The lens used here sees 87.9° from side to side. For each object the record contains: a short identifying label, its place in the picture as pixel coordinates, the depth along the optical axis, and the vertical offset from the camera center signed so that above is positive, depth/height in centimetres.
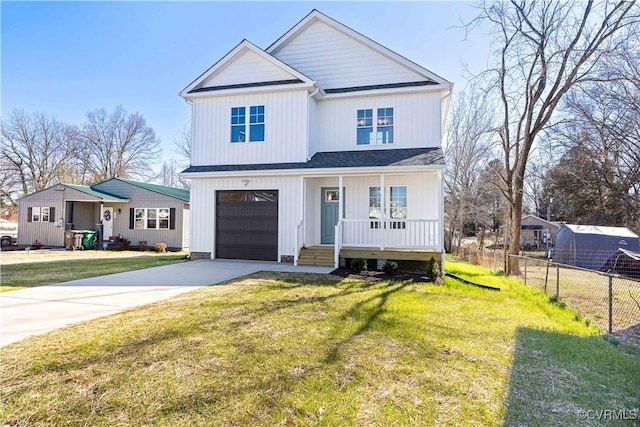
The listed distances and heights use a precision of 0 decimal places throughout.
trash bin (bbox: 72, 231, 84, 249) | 1917 -109
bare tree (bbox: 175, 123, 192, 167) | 3350 +793
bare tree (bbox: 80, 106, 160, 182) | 3825 +905
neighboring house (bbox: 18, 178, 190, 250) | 1997 +43
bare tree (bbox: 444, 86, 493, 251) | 2783 +575
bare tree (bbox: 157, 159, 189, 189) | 4394 +622
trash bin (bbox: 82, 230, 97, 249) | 1952 -111
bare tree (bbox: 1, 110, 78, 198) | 3378 +747
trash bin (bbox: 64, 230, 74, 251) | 1908 -112
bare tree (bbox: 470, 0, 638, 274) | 1250 +660
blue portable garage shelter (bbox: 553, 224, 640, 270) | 1714 -98
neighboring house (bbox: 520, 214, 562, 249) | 3231 -68
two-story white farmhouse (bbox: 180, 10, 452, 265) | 1190 +293
